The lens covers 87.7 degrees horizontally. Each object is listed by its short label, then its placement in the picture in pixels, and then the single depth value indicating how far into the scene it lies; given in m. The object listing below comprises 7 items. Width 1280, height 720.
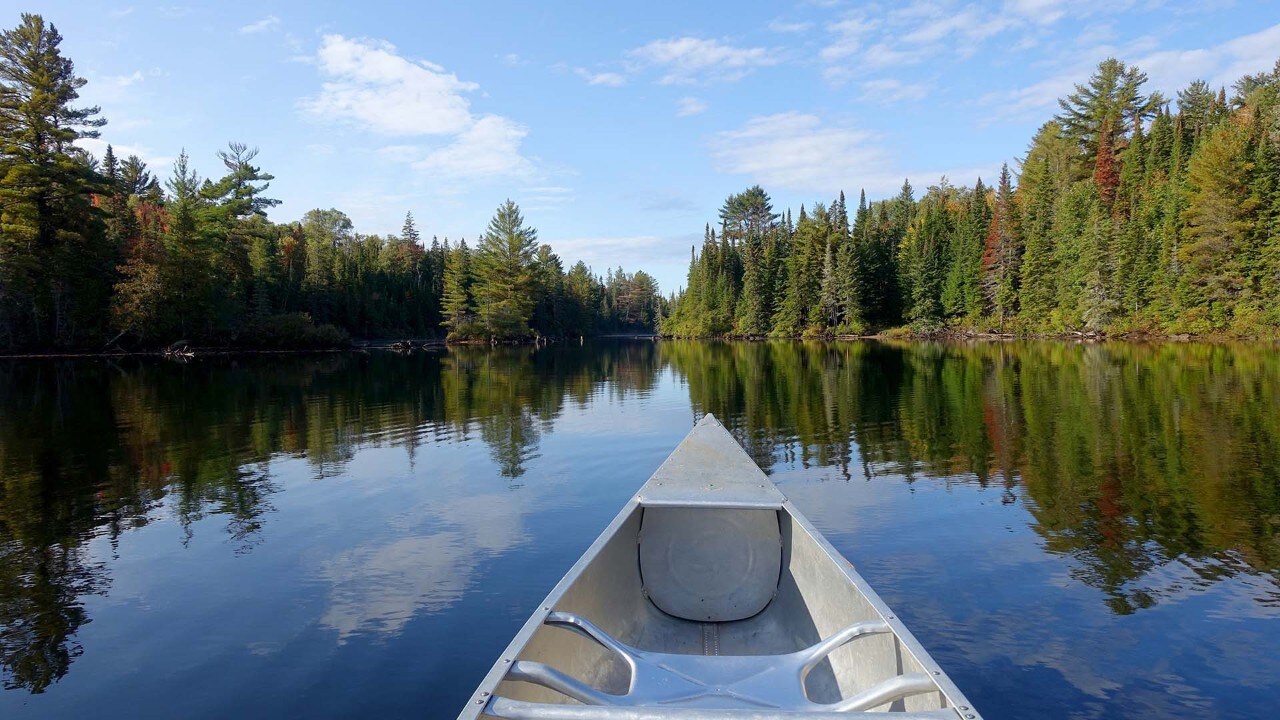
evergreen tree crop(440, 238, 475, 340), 67.25
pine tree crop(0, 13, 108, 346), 37.91
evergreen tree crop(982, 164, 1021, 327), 55.66
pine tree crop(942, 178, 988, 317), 59.59
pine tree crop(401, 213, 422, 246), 106.94
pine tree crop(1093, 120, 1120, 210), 55.44
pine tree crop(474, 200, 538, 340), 68.44
